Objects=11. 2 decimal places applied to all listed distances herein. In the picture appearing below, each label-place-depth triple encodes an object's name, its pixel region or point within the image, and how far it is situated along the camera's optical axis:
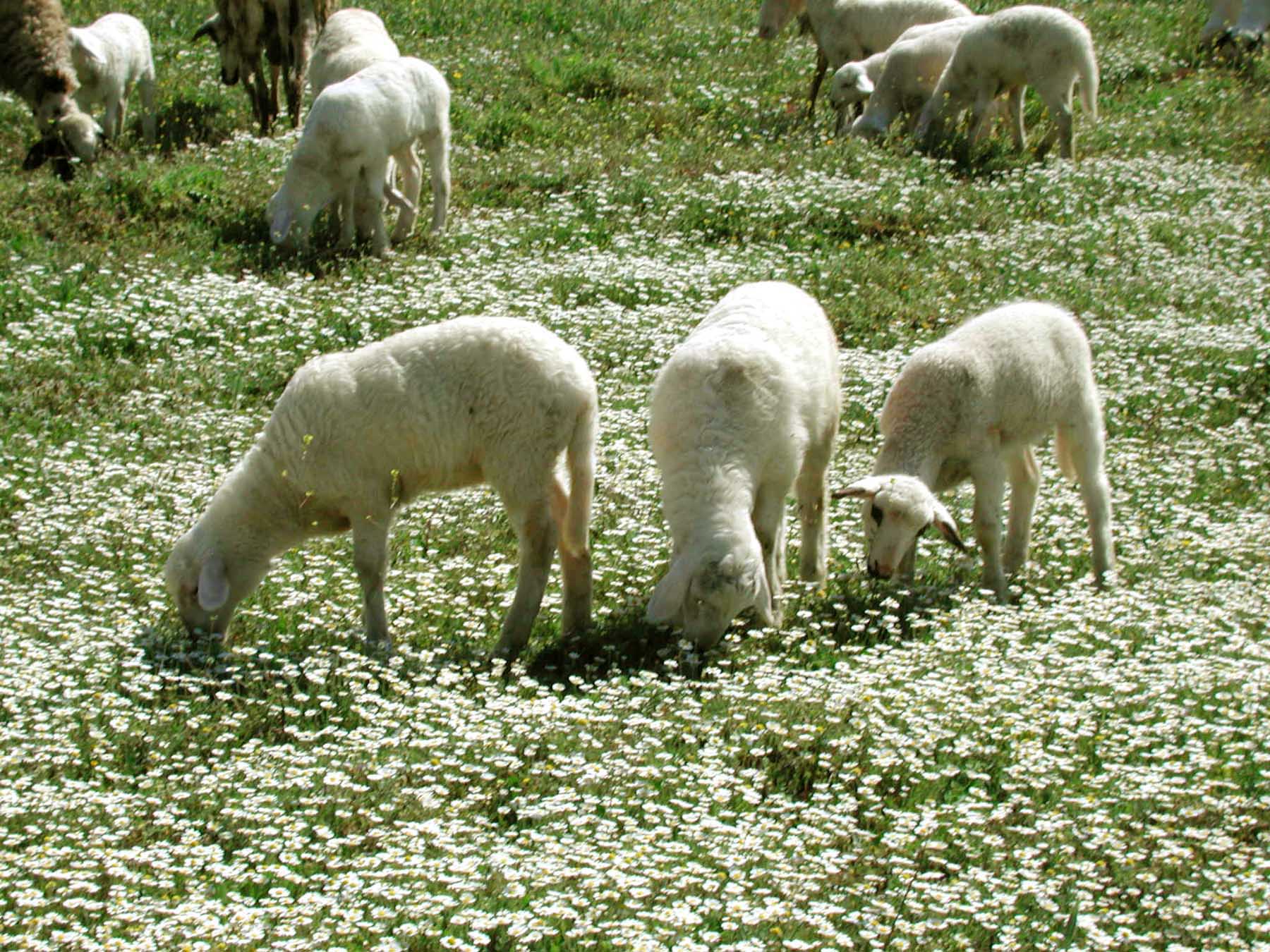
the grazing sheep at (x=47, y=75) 14.08
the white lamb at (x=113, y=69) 15.19
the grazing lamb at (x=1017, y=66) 15.80
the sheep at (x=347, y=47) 13.76
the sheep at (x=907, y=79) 16.72
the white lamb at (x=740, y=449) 6.97
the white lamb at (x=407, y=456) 7.18
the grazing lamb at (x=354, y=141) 12.12
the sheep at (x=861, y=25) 18.52
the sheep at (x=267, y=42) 15.46
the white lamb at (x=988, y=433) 7.65
